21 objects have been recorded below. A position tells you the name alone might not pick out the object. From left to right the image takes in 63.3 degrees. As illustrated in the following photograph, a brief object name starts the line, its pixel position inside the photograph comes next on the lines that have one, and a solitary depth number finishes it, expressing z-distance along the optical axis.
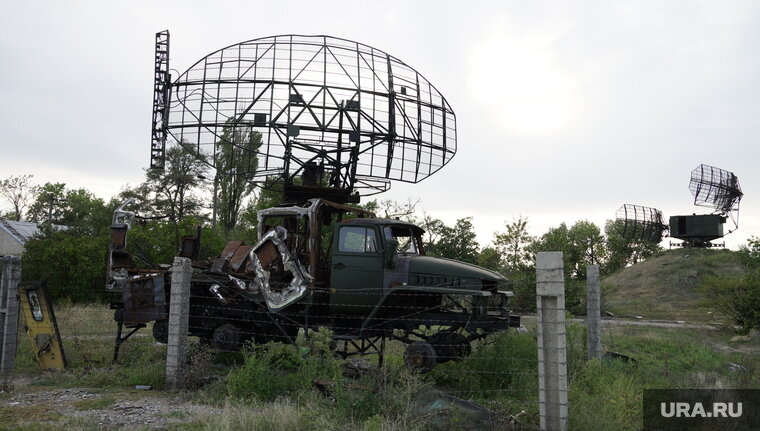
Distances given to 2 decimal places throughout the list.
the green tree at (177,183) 48.94
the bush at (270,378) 8.23
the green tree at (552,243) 51.66
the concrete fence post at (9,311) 11.05
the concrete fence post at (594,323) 10.22
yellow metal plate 11.27
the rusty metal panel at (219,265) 12.04
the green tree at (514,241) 52.47
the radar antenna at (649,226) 47.81
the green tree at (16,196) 63.98
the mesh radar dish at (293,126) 13.51
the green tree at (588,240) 69.44
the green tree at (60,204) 61.09
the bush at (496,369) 8.77
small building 48.19
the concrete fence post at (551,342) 6.22
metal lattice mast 14.66
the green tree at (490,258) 49.47
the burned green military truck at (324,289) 10.17
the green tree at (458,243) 35.19
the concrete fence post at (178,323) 9.33
